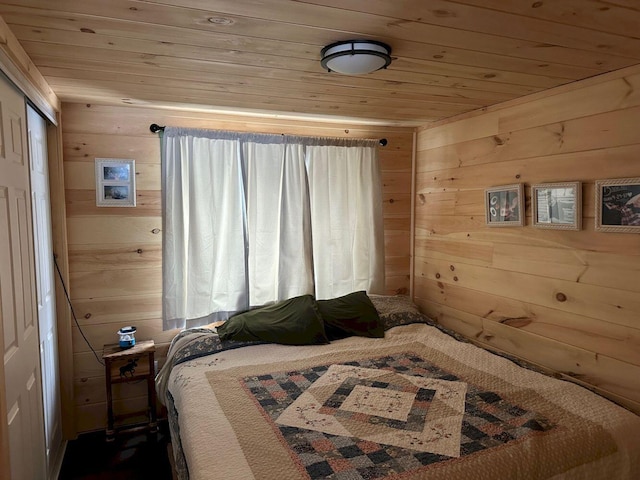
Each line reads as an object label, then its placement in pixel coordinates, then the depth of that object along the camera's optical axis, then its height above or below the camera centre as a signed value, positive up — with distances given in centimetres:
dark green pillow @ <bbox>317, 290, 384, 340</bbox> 288 -72
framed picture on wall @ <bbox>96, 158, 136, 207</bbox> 271 +20
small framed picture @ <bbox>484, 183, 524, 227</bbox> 247 +2
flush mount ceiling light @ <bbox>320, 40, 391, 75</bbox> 160 +58
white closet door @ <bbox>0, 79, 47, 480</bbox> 156 -35
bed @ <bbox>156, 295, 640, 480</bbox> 155 -86
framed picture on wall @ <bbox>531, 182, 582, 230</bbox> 214 +1
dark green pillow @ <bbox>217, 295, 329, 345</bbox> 272 -72
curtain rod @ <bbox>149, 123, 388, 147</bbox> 277 +54
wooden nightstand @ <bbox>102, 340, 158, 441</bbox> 257 -92
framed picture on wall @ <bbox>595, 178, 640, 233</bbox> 189 +1
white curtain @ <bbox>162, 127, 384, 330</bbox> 284 -6
